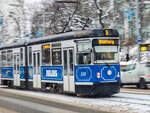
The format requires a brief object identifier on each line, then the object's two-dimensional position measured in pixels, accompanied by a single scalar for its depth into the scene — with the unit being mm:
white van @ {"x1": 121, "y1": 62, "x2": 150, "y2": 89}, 19891
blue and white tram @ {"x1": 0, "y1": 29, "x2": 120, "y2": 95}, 13992
